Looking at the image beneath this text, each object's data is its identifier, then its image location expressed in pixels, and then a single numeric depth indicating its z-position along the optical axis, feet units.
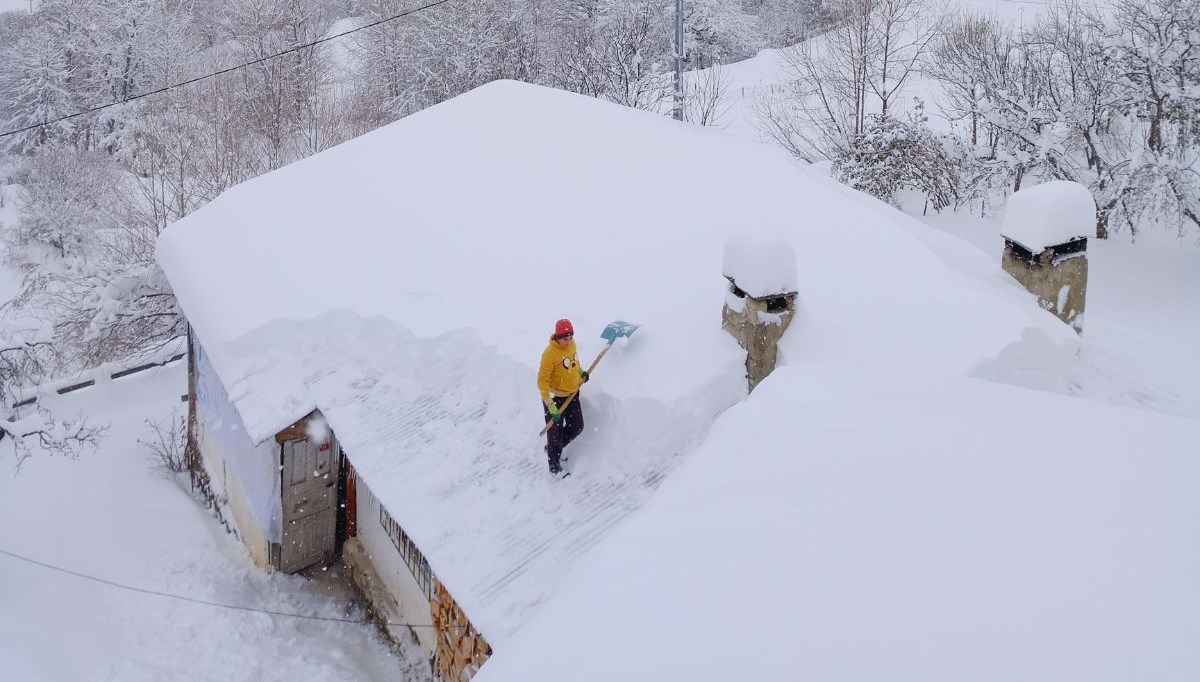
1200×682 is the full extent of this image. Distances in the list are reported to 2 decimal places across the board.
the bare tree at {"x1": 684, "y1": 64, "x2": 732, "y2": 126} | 76.52
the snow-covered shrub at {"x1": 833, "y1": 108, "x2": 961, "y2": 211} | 58.65
